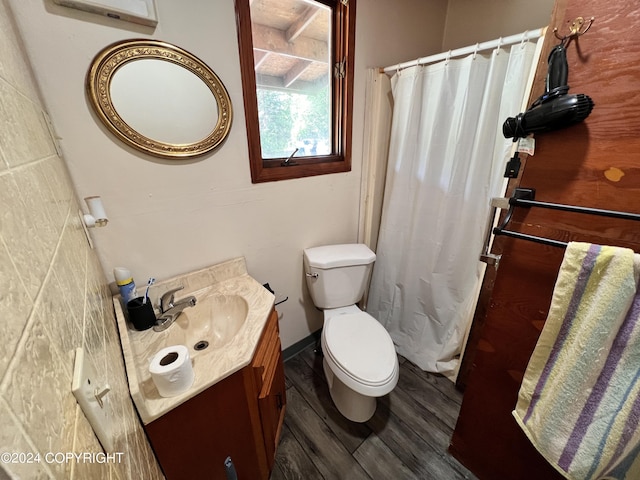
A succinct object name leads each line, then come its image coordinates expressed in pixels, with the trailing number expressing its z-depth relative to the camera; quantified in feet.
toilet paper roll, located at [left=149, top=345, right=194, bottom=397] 2.14
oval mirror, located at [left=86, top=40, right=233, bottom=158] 2.75
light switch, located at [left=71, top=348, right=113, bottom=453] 1.12
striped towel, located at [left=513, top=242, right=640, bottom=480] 1.96
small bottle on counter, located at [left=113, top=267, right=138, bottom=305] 3.05
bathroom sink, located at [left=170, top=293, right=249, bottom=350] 3.36
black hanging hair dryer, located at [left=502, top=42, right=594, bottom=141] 1.99
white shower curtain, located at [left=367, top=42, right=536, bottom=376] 3.79
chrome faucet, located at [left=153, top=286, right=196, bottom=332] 3.18
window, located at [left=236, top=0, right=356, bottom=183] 3.75
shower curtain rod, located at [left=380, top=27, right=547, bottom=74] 3.27
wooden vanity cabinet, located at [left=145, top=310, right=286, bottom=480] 2.36
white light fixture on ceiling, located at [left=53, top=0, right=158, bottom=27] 2.46
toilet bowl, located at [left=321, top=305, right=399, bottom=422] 3.58
